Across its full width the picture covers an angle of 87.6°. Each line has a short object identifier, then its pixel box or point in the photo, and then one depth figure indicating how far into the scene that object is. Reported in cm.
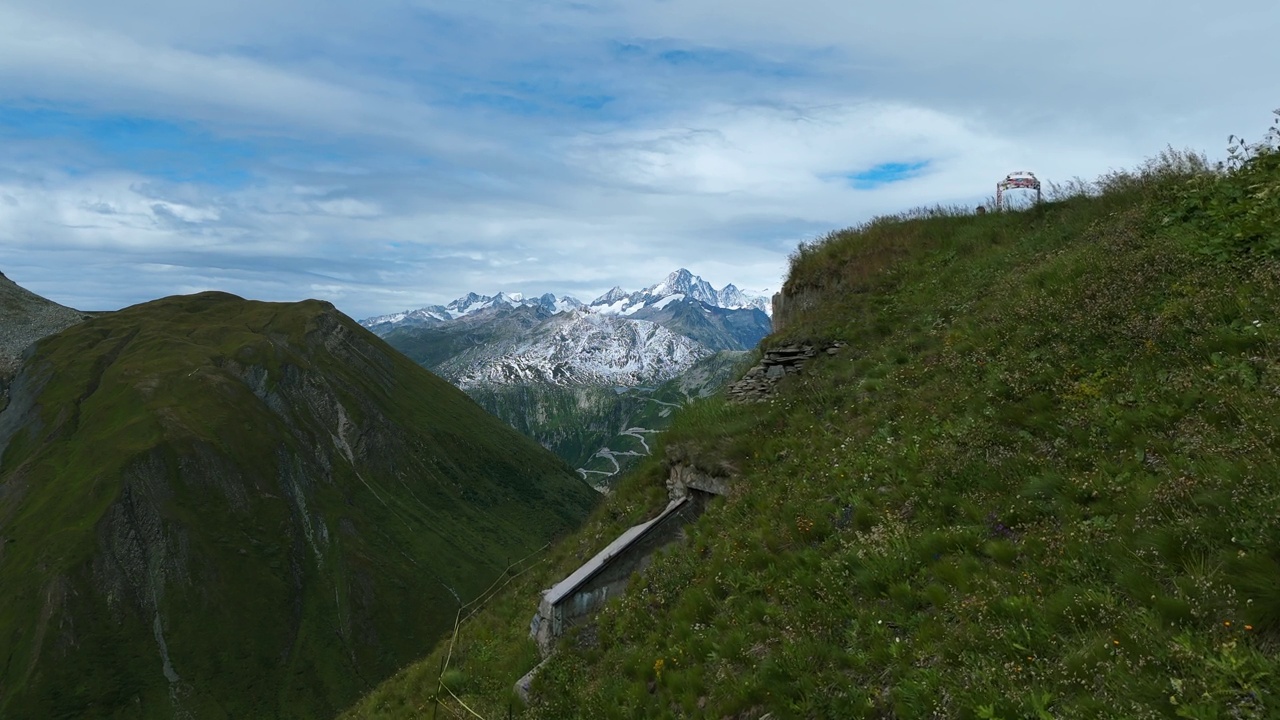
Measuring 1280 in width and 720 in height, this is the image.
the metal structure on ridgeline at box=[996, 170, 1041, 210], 2585
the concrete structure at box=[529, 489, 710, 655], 1473
